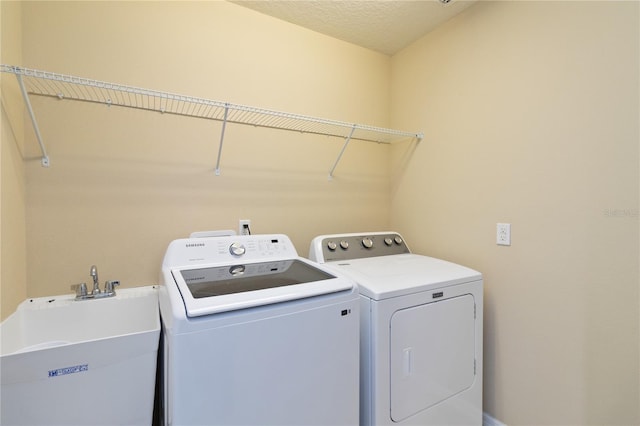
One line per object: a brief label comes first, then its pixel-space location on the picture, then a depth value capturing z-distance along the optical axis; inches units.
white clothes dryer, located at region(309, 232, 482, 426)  48.9
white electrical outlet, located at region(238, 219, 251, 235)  69.9
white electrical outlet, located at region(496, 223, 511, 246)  61.7
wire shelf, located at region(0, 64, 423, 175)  47.4
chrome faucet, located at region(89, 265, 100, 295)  53.3
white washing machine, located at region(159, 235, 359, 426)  34.4
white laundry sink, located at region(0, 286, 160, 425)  36.3
